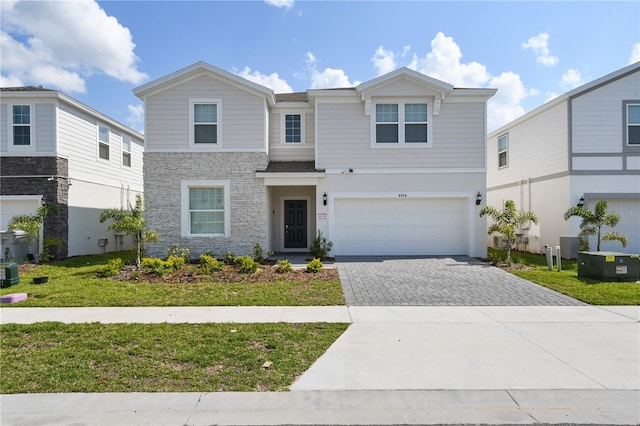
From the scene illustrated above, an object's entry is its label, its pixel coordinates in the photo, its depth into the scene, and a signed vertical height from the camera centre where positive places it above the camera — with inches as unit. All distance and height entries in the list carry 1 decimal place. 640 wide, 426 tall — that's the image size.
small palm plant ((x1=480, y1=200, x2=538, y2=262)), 481.1 -9.6
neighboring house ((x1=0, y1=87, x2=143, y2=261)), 528.4 +78.1
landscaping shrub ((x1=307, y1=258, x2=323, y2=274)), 415.2 -64.3
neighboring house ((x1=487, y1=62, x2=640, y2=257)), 538.9 +94.6
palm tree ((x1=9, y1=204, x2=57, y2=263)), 485.1 -14.6
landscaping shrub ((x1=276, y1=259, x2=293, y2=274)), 416.2 -66.1
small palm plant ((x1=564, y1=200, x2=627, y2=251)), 471.2 -7.7
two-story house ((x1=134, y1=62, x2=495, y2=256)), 520.4 +74.0
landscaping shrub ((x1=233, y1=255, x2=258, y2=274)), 411.8 -63.3
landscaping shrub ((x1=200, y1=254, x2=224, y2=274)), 418.6 -65.0
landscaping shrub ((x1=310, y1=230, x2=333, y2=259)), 513.0 -50.8
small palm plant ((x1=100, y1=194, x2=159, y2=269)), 423.2 -12.7
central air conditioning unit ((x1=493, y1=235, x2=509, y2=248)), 657.0 -56.6
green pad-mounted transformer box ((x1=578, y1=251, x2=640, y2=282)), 366.3 -57.5
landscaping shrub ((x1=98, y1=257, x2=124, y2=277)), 405.1 -66.2
